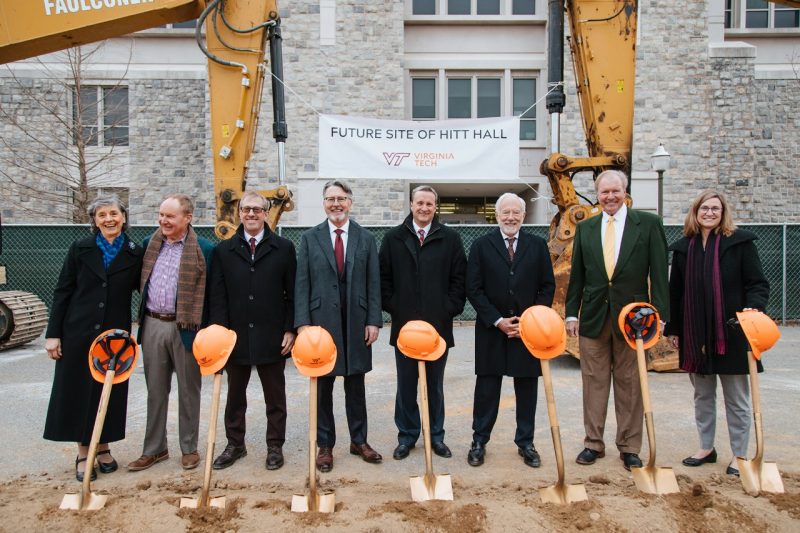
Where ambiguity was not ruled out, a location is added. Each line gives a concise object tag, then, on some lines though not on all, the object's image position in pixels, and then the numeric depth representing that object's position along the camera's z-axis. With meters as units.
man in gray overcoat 4.05
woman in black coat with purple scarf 3.81
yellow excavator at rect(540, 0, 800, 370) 6.47
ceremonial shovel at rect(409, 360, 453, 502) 3.34
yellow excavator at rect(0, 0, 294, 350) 6.25
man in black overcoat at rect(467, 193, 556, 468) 4.06
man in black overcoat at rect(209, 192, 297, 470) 4.05
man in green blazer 3.98
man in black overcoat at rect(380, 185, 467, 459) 4.20
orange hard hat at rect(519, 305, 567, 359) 3.43
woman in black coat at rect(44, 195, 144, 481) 3.90
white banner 8.71
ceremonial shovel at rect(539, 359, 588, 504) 3.26
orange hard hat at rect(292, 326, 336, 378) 3.39
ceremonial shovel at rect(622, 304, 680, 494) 3.37
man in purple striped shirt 4.01
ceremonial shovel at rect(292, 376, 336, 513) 3.19
